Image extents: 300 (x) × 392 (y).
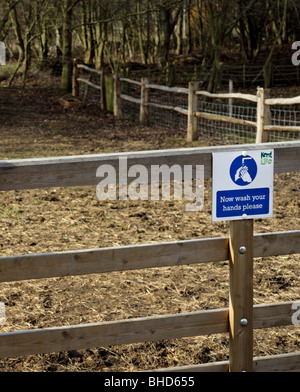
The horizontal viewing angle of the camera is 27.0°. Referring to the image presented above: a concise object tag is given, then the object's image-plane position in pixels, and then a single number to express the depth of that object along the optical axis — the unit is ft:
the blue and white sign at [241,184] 9.02
